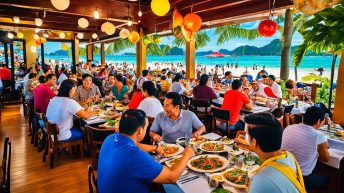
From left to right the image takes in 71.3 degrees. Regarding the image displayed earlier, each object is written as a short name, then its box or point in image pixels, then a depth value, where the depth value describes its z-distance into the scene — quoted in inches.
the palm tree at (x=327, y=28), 123.6
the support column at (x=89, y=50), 719.7
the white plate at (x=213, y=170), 83.0
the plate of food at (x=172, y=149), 97.3
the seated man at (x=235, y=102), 178.5
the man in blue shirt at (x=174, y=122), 121.5
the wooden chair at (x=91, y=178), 77.4
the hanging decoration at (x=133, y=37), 275.4
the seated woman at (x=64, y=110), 159.6
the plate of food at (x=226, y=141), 107.4
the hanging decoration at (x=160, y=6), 173.3
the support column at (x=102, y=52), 681.1
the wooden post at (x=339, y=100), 140.7
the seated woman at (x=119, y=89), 245.4
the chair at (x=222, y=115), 168.1
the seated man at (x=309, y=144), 100.9
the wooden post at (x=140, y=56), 412.5
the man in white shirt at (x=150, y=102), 158.4
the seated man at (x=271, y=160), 52.9
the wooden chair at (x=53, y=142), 154.0
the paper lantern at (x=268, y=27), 173.3
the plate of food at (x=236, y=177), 73.4
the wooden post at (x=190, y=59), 361.7
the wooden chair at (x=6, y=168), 79.1
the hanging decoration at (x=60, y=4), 177.0
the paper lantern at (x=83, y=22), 246.4
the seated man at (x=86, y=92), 229.9
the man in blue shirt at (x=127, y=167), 67.8
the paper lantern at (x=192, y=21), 189.9
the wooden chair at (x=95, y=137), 129.3
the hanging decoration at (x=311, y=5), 97.9
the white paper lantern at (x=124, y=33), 283.1
